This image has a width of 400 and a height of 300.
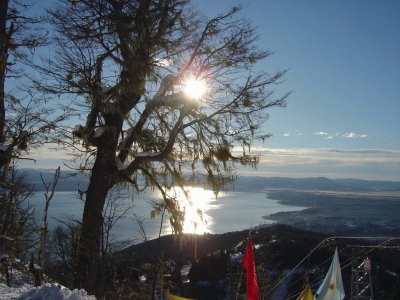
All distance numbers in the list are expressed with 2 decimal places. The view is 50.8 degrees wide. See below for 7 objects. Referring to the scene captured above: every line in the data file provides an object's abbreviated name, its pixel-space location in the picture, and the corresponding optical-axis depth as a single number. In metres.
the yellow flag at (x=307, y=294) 8.75
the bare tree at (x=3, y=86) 9.34
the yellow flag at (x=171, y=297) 8.01
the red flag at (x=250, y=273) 7.97
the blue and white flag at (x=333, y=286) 9.28
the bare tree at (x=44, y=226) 7.51
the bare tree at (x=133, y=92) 7.69
